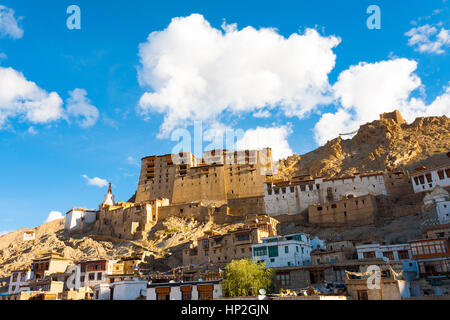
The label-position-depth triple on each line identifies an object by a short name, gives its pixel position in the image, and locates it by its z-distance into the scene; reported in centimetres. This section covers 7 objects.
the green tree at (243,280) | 3734
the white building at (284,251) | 4581
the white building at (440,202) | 5009
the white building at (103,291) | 4516
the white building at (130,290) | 4275
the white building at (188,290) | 3906
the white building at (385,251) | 4228
